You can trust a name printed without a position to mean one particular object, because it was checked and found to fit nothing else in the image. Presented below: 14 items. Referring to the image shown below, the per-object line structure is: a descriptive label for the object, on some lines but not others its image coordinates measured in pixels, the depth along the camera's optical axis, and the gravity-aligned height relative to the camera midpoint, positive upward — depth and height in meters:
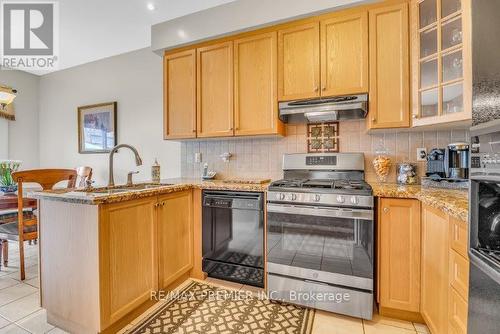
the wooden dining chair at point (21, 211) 2.11 -0.40
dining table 2.15 -0.34
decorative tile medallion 2.27 +0.25
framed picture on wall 3.45 +0.55
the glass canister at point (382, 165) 2.05 -0.02
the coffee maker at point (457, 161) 1.61 +0.01
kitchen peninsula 1.39 -0.57
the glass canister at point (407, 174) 1.96 -0.09
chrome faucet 1.81 +0.00
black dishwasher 1.95 -0.61
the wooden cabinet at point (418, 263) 1.13 -0.58
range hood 1.90 +0.45
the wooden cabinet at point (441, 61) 1.45 +0.67
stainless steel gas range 1.61 -0.58
